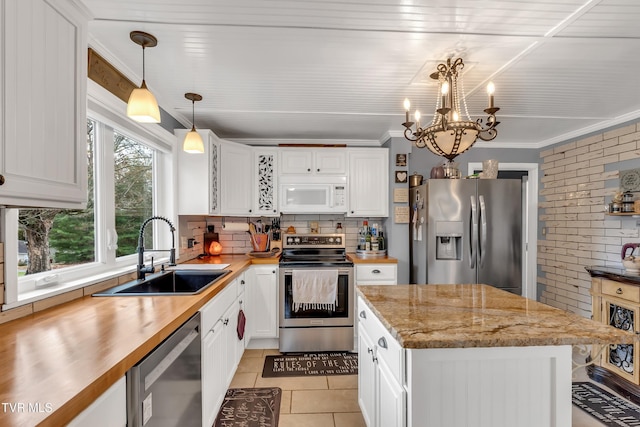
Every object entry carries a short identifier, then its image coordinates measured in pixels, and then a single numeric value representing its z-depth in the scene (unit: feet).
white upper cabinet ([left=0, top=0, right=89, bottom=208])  3.11
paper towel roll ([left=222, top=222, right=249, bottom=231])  11.69
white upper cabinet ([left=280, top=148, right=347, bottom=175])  11.48
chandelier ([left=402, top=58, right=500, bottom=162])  5.09
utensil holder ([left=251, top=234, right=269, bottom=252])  11.32
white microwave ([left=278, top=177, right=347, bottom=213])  11.44
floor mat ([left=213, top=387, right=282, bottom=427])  6.73
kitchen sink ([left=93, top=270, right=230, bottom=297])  6.80
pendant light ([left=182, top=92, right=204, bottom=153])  7.37
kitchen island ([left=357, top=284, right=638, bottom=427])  3.75
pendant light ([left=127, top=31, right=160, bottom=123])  4.92
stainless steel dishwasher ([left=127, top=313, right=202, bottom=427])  3.45
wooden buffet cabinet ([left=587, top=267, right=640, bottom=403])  7.73
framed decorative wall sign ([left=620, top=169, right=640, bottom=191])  8.90
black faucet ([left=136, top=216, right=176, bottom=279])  6.79
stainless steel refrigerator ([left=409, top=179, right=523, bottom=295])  9.98
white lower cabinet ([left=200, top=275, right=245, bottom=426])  5.79
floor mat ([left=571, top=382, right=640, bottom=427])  6.86
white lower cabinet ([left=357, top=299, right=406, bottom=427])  4.15
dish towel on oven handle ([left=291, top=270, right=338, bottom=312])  10.01
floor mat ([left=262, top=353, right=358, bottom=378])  8.87
